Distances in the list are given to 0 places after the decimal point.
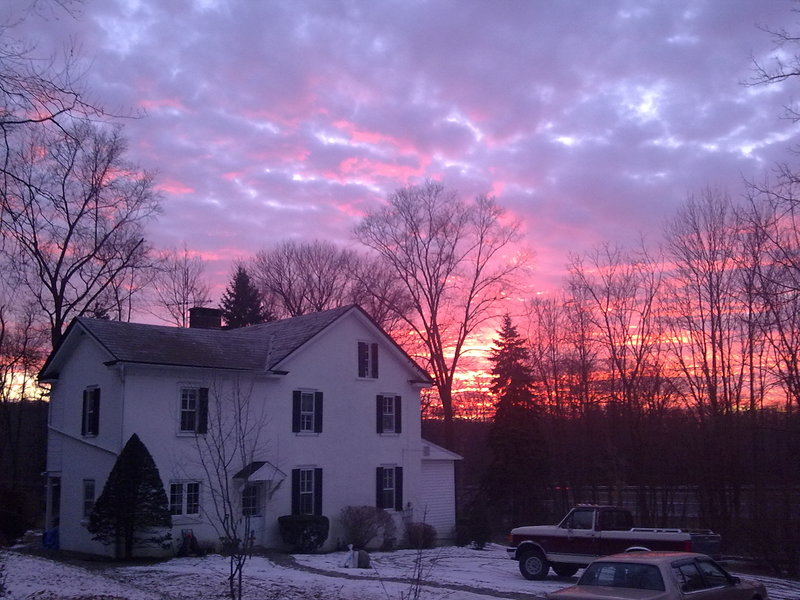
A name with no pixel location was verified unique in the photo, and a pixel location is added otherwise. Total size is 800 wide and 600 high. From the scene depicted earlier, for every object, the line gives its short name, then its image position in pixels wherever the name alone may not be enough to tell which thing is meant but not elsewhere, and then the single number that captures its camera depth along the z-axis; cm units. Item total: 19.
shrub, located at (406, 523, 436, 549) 2998
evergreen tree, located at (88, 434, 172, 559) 2366
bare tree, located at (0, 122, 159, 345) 3612
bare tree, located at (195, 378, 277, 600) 2608
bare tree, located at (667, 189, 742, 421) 3325
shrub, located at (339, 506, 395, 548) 2919
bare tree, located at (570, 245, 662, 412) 3712
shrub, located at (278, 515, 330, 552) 2727
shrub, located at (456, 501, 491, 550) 3175
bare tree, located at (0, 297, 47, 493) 4588
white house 2566
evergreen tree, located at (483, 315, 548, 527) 4047
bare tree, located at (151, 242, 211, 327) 5356
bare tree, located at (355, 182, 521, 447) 4656
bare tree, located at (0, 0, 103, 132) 951
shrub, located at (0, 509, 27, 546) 2951
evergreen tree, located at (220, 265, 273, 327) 5541
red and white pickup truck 1881
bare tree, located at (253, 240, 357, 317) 5694
